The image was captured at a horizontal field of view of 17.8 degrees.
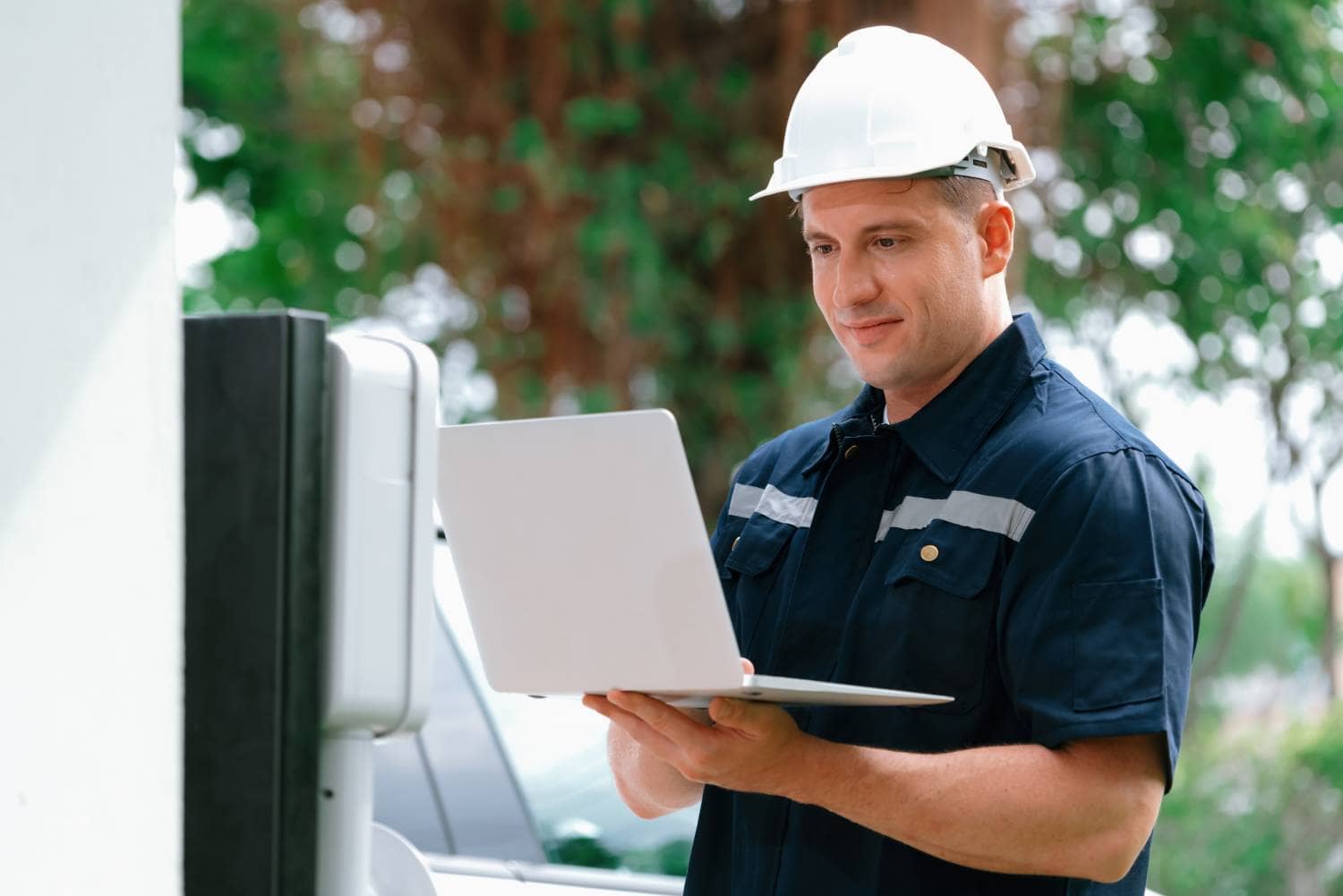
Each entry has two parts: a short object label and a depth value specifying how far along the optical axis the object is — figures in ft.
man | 11.85
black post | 10.60
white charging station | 10.62
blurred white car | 14.14
